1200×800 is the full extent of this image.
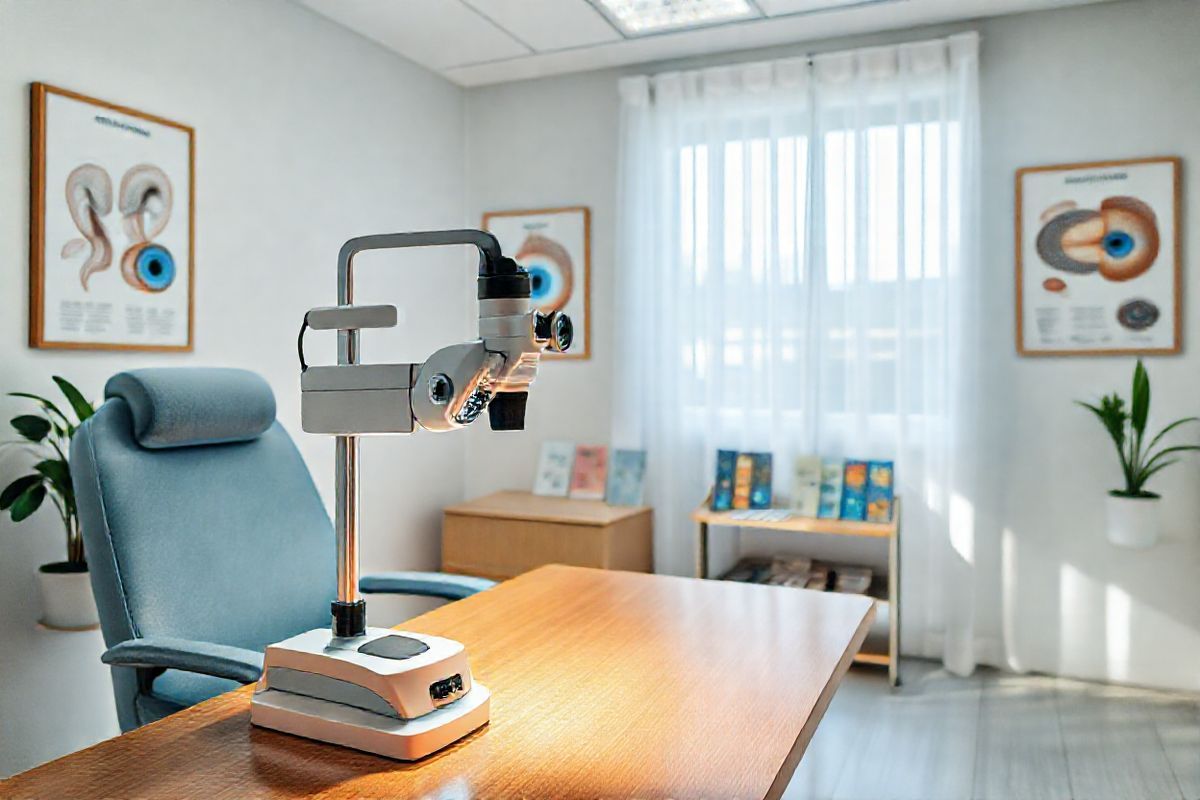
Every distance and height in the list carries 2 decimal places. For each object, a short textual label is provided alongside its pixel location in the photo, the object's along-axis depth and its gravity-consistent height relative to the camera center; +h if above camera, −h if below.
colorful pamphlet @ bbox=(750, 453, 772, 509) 3.85 -0.35
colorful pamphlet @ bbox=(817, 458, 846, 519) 3.69 -0.37
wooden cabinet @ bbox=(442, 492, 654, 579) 3.72 -0.58
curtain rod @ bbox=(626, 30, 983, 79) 3.58 +1.43
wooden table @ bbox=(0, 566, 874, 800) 1.03 -0.43
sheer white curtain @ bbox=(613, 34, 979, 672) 3.63 +0.49
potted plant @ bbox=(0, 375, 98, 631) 2.36 -0.27
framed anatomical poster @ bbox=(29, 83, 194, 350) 2.56 +0.52
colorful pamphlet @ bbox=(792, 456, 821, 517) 3.72 -0.36
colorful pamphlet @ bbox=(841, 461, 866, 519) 3.64 -0.37
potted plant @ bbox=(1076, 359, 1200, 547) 3.22 -0.24
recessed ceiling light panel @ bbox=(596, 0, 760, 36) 3.49 +1.51
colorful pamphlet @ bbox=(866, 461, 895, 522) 3.59 -0.37
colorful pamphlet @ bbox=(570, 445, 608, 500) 4.23 -0.34
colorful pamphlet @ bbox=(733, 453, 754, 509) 3.86 -0.34
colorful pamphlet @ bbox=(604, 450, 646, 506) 4.08 -0.36
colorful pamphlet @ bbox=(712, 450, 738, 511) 3.86 -0.36
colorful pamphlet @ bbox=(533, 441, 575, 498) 4.31 -0.34
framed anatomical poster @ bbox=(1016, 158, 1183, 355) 3.38 +0.53
